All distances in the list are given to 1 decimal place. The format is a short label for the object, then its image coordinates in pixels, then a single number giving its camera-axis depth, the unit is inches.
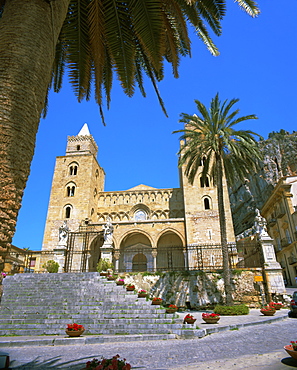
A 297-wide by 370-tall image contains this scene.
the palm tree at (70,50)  121.7
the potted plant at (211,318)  374.6
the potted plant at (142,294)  434.3
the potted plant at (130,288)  456.8
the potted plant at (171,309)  386.6
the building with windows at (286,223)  1081.4
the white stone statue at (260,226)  586.6
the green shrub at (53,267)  667.3
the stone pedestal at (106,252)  641.0
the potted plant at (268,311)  426.9
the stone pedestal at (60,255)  693.3
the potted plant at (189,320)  335.3
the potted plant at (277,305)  473.7
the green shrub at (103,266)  615.2
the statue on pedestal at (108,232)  678.5
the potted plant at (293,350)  161.6
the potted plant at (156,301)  409.1
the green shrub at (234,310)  472.3
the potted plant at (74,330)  310.0
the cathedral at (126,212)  1098.1
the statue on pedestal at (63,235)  710.5
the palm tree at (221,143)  570.9
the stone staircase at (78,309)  346.3
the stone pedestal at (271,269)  537.6
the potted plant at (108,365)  112.0
